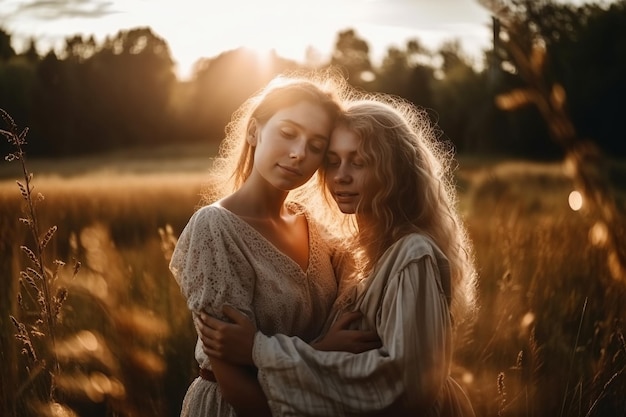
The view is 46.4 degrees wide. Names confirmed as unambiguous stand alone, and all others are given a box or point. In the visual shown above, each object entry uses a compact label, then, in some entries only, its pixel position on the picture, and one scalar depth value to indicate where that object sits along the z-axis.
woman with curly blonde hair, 2.18
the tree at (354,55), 19.48
